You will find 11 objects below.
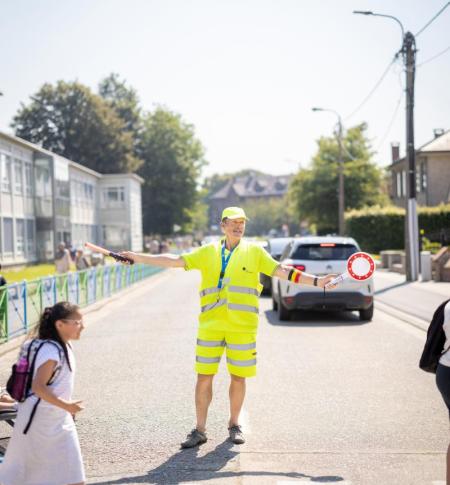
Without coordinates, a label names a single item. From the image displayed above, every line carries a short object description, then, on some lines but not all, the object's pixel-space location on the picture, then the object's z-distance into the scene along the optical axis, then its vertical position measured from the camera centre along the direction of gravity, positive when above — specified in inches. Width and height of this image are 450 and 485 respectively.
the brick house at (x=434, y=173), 2030.0 +148.7
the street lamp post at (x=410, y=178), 939.3 +64.4
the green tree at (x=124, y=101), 3208.7 +611.2
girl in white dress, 149.9 -41.1
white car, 552.1 -45.6
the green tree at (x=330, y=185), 2303.2 +139.5
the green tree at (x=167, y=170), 3090.6 +271.2
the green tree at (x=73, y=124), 2701.8 +423.1
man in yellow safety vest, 227.0 -25.0
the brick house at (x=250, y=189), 6353.3 +367.5
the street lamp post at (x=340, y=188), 1595.7 +88.6
